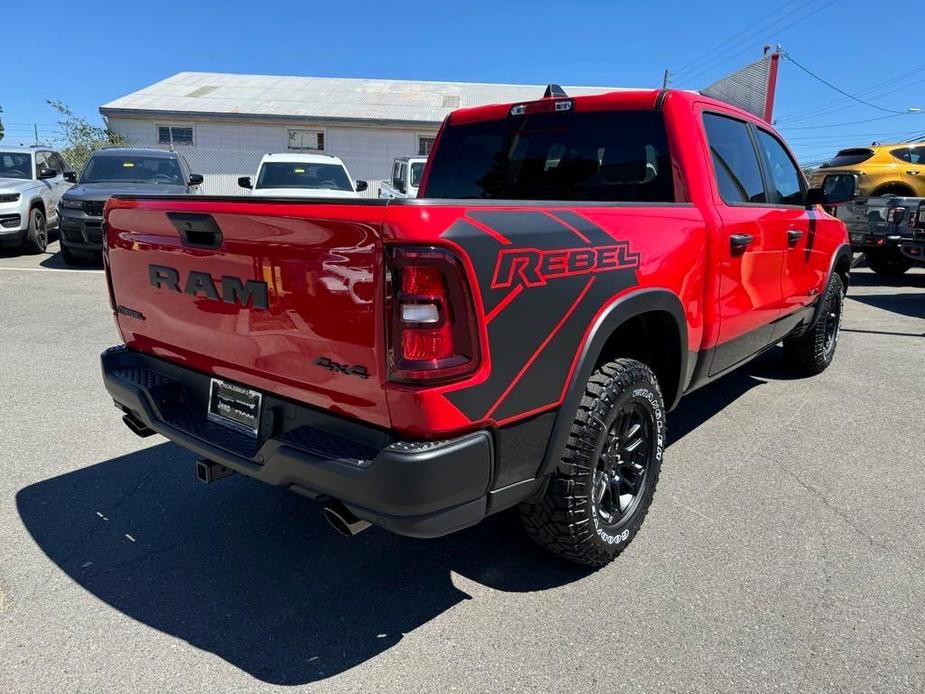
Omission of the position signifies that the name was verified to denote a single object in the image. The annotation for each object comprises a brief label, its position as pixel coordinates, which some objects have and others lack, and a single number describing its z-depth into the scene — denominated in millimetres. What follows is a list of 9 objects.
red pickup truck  1952
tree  26750
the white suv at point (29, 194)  11039
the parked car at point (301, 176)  11227
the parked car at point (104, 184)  10156
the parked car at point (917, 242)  9688
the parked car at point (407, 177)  13344
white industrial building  22781
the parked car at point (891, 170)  13289
